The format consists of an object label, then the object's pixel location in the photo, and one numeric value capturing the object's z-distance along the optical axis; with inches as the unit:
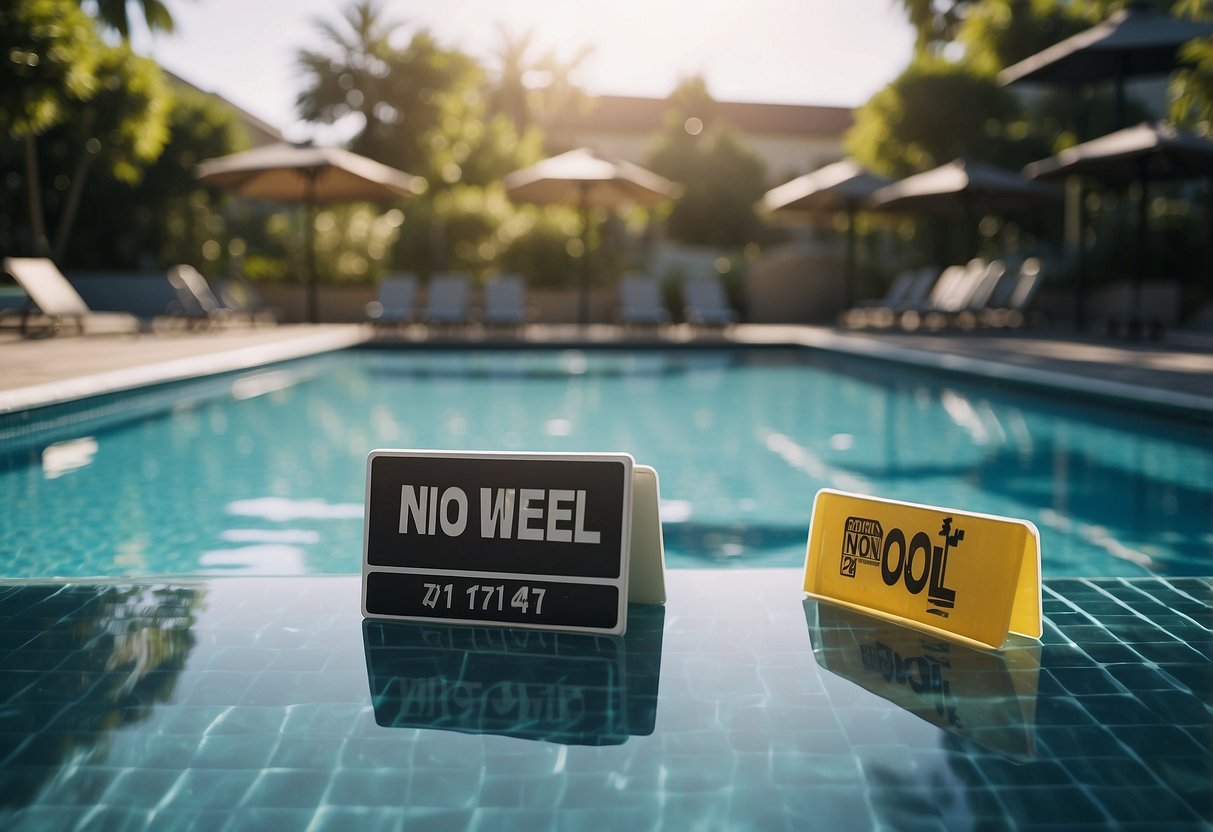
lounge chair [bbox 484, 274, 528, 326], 542.9
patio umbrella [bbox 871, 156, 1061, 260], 563.2
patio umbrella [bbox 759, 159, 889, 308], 614.9
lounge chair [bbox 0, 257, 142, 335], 459.2
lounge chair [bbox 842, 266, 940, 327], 596.7
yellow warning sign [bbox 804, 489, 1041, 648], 88.9
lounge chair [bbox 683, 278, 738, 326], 546.6
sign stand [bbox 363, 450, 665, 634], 91.4
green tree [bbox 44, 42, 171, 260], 633.0
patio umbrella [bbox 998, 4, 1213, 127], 482.0
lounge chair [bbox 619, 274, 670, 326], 547.2
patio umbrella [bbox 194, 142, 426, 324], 560.7
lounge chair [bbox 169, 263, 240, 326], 534.3
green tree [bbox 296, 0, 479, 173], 1138.7
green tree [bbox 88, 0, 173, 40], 663.1
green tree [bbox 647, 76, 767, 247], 1221.1
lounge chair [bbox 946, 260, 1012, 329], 542.9
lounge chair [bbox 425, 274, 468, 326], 553.0
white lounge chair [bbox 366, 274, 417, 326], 540.7
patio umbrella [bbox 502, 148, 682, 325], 561.3
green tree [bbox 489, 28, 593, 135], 1547.7
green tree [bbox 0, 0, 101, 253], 494.9
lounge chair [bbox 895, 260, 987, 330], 550.6
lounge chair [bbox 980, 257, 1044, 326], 539.8
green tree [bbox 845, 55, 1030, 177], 771.4
